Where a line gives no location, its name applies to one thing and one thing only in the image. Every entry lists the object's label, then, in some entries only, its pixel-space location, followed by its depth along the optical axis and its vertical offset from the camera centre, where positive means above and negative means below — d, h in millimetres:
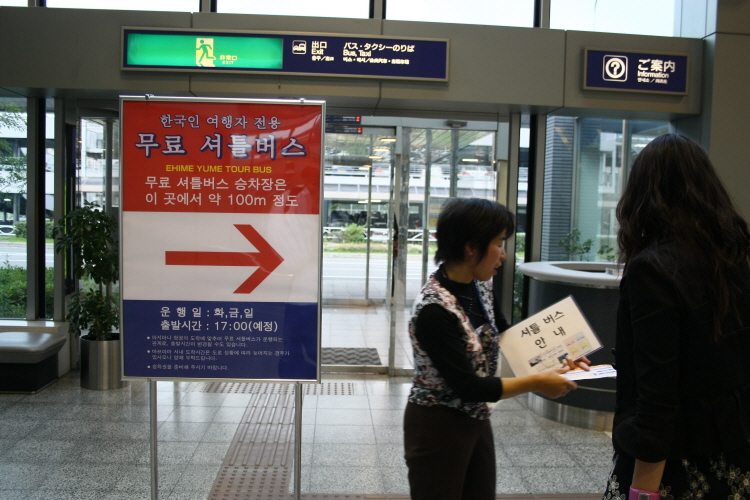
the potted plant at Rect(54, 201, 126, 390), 4781 -767
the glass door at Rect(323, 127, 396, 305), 6305 -3
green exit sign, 4574 +1268
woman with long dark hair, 1248 -247
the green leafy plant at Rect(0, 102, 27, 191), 5285 +484
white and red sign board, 2180 -91
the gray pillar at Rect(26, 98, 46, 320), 5238 +6
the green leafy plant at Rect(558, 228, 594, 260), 5656 -235
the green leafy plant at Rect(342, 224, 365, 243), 8250 -253
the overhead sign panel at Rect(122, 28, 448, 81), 4574 +1288
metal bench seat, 4531 -1202
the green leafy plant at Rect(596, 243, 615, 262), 5703 -300
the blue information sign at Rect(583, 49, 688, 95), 4742 +1248
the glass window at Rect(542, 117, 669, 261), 5629 +394
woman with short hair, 1629 -436
